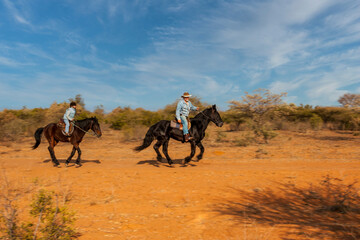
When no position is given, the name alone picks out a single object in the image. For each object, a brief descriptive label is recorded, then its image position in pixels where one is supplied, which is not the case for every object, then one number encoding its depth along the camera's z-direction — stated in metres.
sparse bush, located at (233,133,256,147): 16.30
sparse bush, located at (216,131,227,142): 18.54
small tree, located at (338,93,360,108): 18.53
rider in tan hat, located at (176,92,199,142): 9.20
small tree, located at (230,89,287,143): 17.23
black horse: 9.48
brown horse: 9.56
